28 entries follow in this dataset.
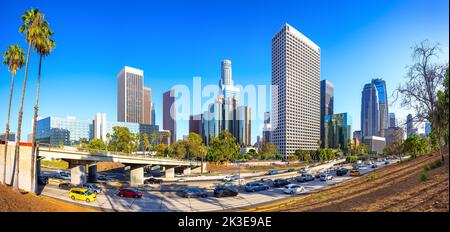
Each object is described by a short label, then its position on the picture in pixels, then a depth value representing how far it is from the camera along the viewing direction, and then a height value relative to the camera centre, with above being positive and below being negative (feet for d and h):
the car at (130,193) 119.65 -29.87
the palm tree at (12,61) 108.37 +31.37
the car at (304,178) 179.34 -34.29
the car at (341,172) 215.47 -35.64
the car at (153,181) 195.87 -40.07
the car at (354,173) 199.02 -33.06
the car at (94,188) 126.91 -30.39
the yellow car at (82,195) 104.94 -27.04
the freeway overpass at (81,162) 109.29 -19.82
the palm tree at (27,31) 101.86 +41.52
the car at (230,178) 196.41 -38.04
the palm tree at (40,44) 103.60 +37.00
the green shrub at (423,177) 63.33 -11.65
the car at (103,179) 199.66 -39.53
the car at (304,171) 256.25 -41.95
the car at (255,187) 140.32 -31.85
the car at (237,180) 187.01 -38.02
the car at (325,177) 180.43 -33.38
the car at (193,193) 124.47 -31.08
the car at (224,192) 124.16 -30.54
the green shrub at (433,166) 79.29 -10.92
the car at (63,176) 196.40 -37.27
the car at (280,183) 159.35 -33.18
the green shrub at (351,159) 419.95 -46.51
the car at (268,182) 169.07 -35.23
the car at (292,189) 128.44 -30.04
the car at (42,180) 144.25 -29.20
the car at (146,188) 151.24 -36.26
